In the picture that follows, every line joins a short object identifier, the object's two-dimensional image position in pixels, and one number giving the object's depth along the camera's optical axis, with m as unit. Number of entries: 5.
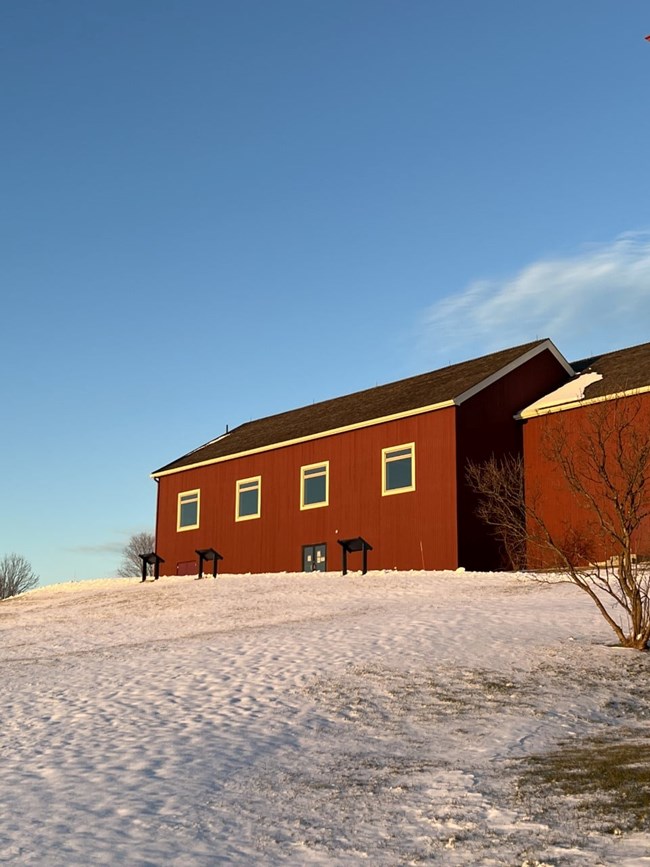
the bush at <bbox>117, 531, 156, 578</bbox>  91.31
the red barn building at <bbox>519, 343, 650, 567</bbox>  27.45
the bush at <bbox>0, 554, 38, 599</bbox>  95.25
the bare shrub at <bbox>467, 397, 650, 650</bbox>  26.58
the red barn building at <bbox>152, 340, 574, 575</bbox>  29.89
